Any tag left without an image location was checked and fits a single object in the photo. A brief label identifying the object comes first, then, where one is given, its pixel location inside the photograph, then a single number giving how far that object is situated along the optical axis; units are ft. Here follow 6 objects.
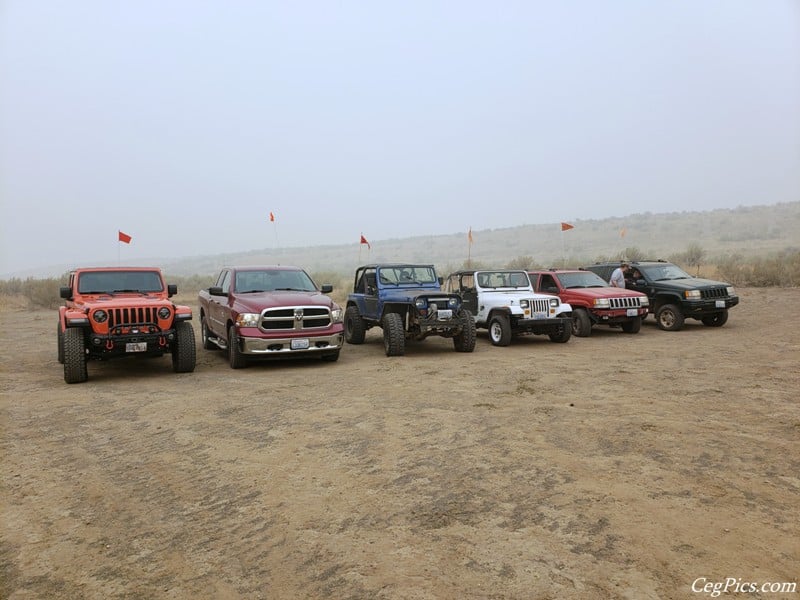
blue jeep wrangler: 34.53
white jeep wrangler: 37.93
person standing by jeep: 47.29
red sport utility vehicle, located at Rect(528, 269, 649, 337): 41.55
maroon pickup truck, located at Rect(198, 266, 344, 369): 29.99
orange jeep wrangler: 26.96
